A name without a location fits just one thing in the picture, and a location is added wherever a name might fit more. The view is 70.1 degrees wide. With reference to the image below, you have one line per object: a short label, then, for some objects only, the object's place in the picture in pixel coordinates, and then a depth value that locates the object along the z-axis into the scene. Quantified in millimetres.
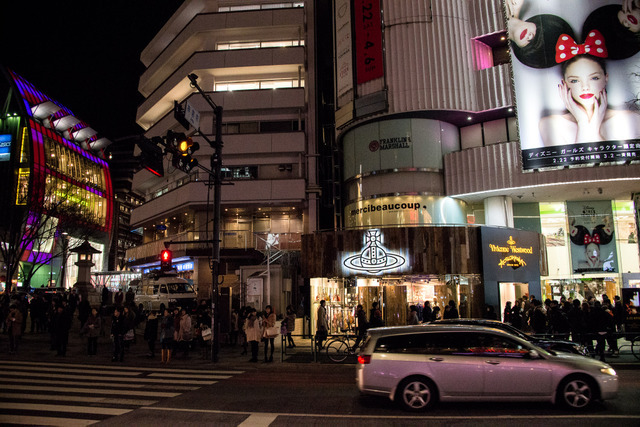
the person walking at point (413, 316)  18688
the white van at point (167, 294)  28562
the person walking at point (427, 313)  18844
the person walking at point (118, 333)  16656
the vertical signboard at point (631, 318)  16562
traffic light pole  16344
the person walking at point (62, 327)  17798
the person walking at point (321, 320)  18928
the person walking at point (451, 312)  17898
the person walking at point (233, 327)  20881
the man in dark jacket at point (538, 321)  16562
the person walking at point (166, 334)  16375
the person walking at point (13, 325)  17844
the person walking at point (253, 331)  16422
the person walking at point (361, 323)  17162
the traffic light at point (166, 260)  17438
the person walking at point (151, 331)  17891
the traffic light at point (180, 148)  13000
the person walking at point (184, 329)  16938
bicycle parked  15859
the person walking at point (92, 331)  17844
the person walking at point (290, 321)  18245
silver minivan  8258
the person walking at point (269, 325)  16375
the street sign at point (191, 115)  13626
